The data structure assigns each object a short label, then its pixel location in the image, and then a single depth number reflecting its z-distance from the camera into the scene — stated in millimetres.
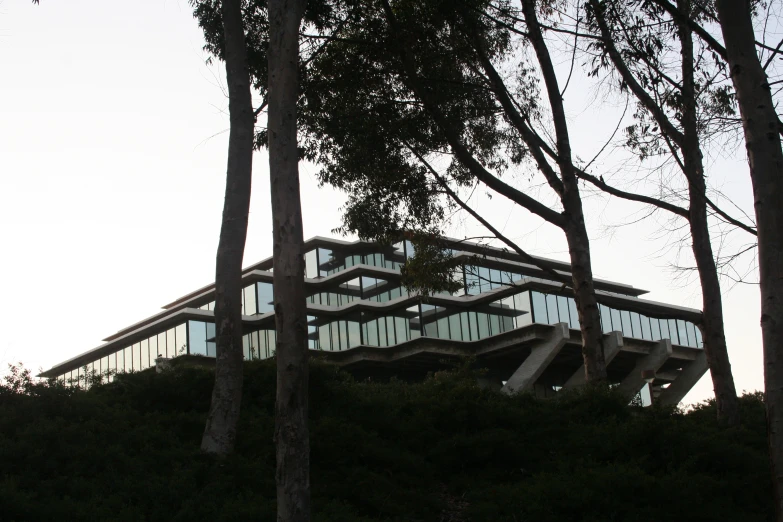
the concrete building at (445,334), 45188
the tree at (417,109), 16922
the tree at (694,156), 15258
